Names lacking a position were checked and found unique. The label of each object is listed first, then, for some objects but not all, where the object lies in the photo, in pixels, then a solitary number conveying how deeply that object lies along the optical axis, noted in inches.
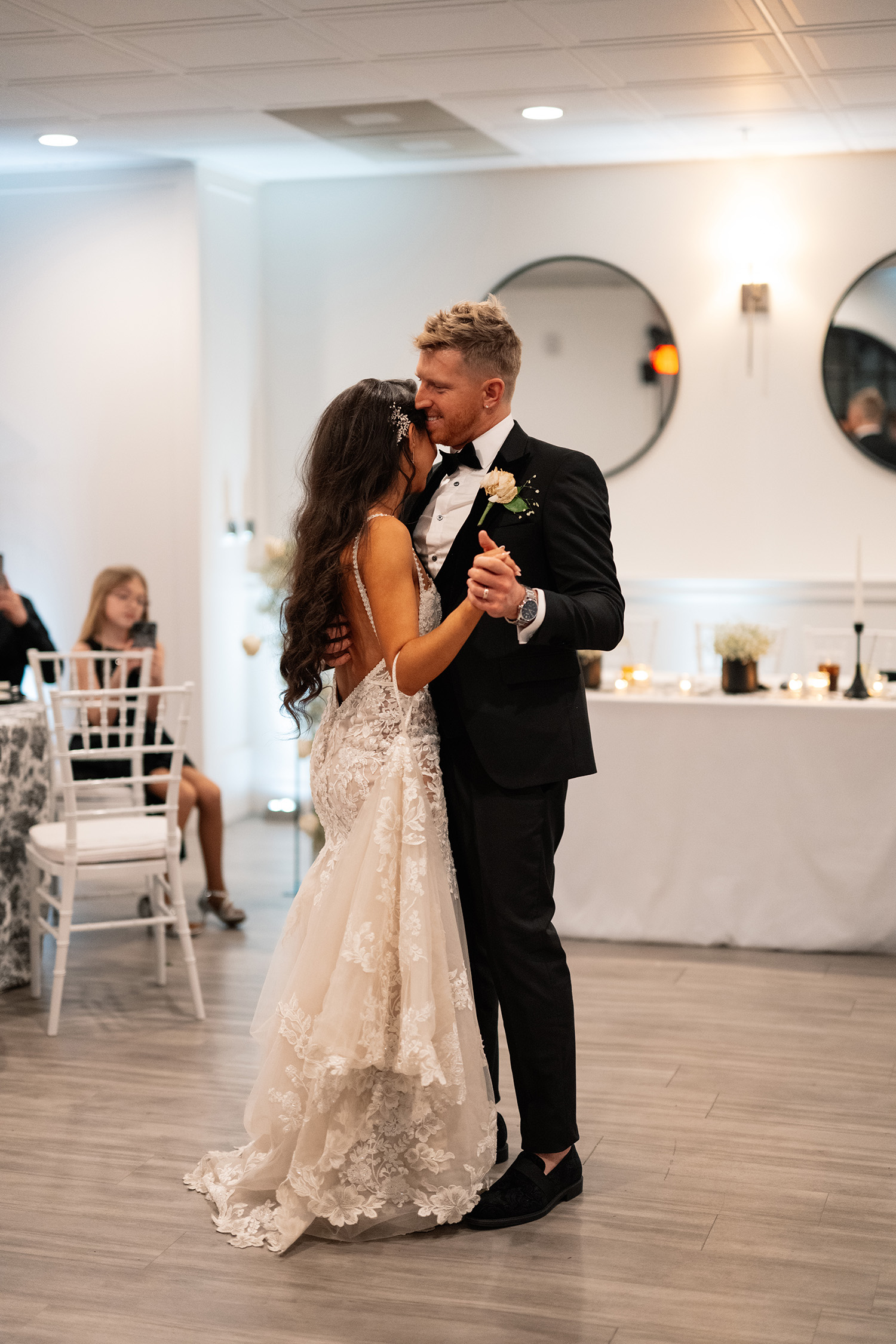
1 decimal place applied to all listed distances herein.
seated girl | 189.5
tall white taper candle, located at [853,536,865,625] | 177.2
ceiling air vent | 207.5
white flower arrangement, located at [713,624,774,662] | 182.5
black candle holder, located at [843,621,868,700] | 179.0
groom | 100.3
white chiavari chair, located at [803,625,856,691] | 216.1
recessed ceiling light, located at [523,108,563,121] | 206.2
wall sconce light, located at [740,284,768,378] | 242.1
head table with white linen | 171.8
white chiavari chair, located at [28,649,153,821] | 163.0
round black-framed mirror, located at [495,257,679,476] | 249.8
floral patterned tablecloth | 163.5
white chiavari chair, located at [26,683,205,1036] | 148.6
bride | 98.6
